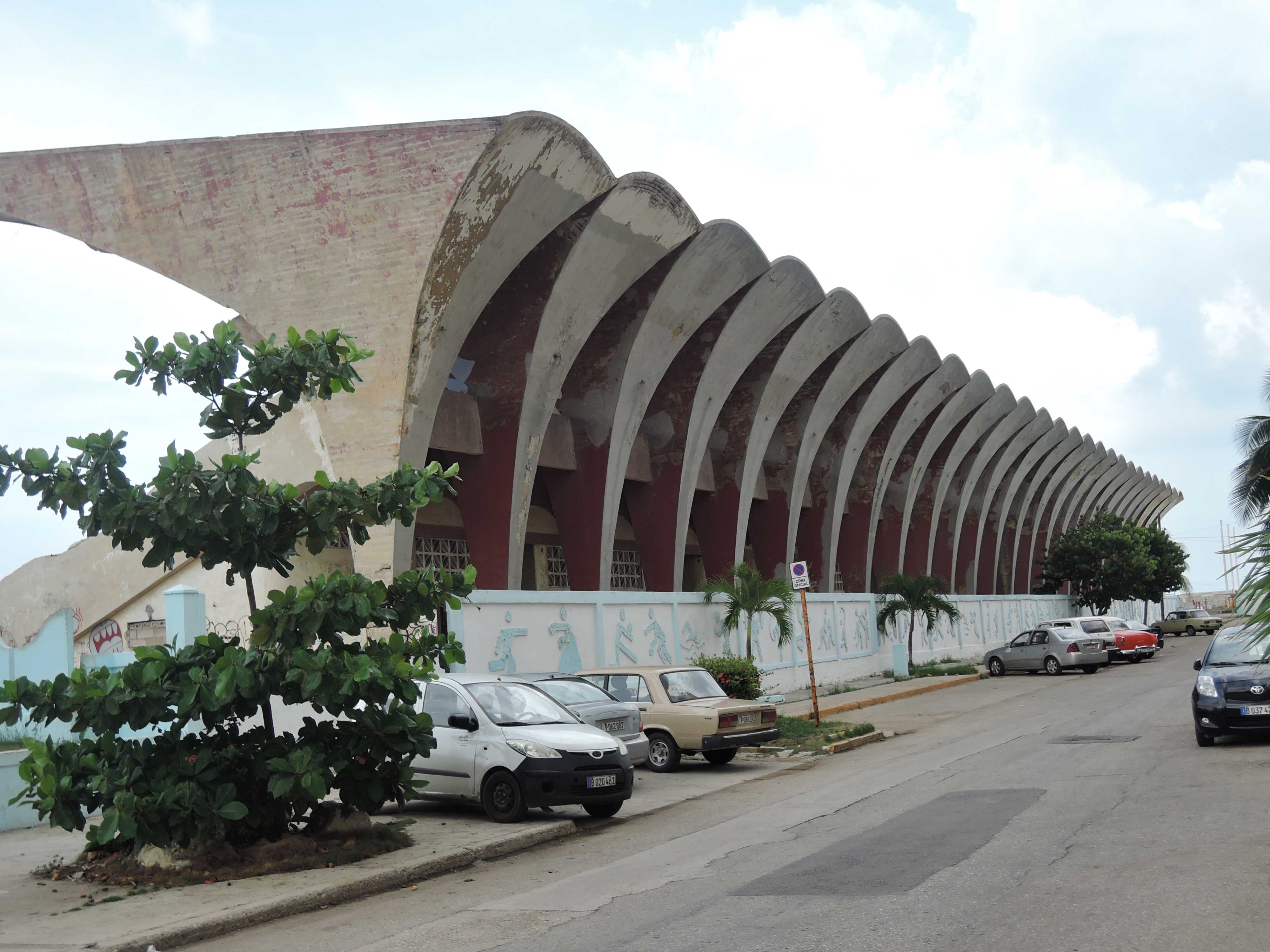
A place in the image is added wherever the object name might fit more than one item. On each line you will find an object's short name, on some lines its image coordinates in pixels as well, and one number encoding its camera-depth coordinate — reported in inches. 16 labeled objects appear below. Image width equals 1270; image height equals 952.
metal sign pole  717.2
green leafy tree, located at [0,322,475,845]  338.6
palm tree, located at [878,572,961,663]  1398.9
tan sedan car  593.0
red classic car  1449.3
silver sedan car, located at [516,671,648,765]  542.5
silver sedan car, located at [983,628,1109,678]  1285.7
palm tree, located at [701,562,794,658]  960.9
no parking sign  730.8
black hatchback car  526.3
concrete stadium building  761.6
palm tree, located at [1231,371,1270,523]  1355.8
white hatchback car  425.7
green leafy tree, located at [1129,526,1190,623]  2578.7
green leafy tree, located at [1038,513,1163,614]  2225.6
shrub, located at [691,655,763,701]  775.1
